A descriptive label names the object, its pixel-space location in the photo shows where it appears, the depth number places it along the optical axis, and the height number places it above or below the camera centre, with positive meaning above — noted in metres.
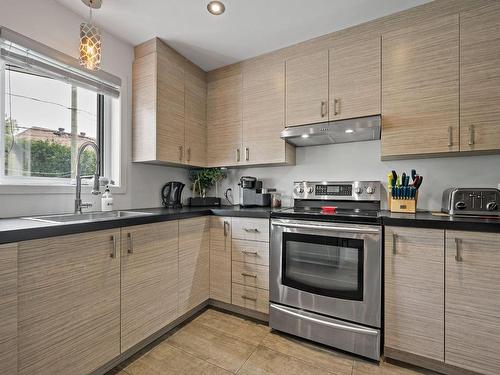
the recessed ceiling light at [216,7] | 1.65 +1.26
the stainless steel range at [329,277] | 1.52 -0.64
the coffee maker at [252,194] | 2.38 -0.09
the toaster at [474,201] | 1.52 -0.09
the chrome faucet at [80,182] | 1.70 +0.01
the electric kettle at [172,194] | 2.43 -0.10
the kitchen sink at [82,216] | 1.52 -0.23
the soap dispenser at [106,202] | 1.89 -0.14
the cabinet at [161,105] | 2.05 +0.72
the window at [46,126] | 1.56 +0.43
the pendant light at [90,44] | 1.56 +0.93
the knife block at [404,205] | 1.75 -0.14
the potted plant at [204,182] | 2.57 +0.03
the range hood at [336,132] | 1.76 +0.43
